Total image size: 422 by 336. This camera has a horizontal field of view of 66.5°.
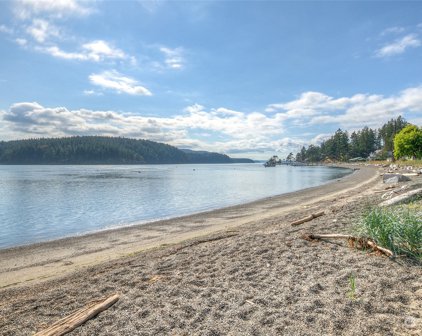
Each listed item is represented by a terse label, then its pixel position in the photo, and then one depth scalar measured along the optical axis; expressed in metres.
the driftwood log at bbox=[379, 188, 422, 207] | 14.92
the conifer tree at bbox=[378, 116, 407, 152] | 130.74
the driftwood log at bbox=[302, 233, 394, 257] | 7.46
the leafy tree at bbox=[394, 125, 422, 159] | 82.19
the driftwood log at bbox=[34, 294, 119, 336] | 4.94
